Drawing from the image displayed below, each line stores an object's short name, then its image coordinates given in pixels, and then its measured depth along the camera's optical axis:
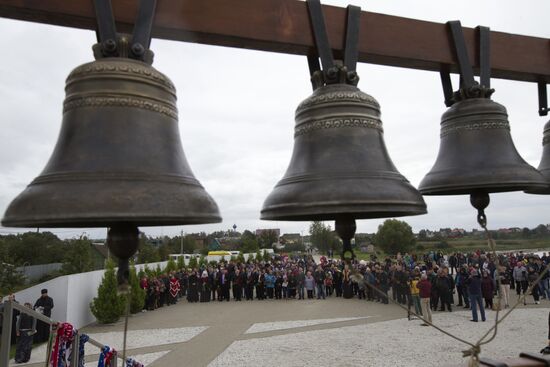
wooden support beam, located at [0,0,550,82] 2.02
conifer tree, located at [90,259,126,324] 14.22
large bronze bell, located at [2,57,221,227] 1.50
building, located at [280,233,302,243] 109.65
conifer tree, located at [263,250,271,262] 38.75
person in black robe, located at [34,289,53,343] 11.66
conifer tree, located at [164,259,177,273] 22.83
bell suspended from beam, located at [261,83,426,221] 1.90
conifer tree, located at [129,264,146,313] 15.84
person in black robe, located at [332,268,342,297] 20.27
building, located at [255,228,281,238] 79.41
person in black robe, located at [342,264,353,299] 19.27
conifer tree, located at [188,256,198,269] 26.64
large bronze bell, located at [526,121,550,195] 3.24
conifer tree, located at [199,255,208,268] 29.02
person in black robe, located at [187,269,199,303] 20.47
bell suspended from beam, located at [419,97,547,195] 2.53
